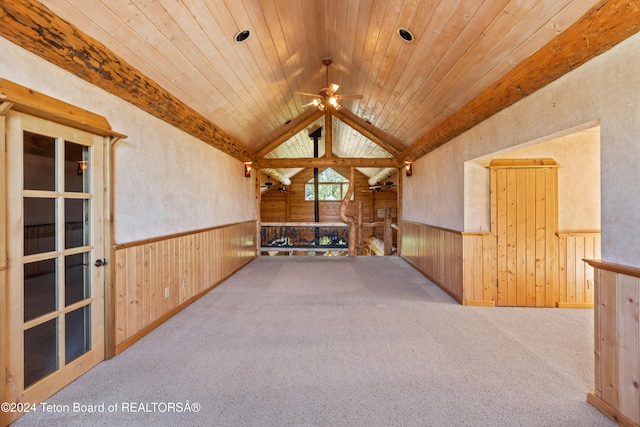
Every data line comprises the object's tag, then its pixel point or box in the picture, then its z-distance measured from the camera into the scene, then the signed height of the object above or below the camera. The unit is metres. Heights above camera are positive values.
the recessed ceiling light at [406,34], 2.89 +1.90
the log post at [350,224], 7.59 -0.34
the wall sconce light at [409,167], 6.16 +1.01
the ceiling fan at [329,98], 3.91 +1.67
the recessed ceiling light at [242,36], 2.92 +1.91
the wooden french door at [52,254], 1.71 -0.30
